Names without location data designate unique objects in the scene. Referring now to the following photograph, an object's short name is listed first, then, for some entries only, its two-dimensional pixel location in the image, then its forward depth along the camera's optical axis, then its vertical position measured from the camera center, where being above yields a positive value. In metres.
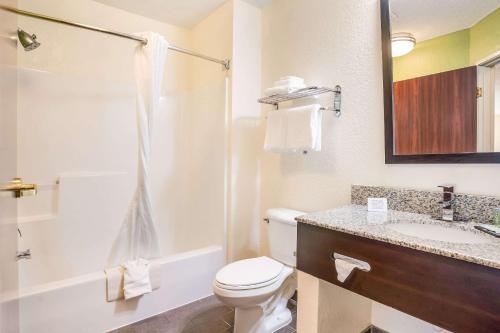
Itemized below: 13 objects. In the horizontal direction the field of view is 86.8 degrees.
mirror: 1.12 +0.39
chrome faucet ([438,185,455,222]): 1.16 -0.19
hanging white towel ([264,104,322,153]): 1.66 +0.22
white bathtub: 1.42 -0.83
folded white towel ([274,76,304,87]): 1.74 +0.54
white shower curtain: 1.68 +0.13
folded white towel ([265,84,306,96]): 1.73 +0.49
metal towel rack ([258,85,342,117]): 1.66 +0.46
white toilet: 1.39 -0.65
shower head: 1.57 +0.76
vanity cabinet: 0.73 -0.38
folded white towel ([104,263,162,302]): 1.59 -0.72
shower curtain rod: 1.40 +0.80
